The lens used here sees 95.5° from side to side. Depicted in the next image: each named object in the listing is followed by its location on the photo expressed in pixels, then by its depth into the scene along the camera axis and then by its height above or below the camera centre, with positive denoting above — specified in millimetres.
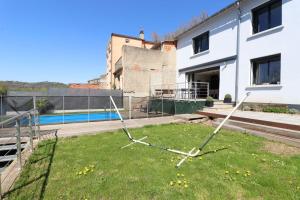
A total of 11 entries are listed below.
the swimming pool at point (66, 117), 8685 -1428
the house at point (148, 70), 12412 +2542
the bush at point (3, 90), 14332 +604
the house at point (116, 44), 17925 +7057
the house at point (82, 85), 25655 +2075
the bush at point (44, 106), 10278 -771
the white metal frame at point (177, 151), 3200 -1435
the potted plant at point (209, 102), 8410 -342
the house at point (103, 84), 23377 +2098
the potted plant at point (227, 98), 8862 -128
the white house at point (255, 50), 6616 +2791
